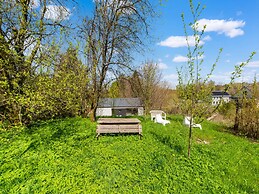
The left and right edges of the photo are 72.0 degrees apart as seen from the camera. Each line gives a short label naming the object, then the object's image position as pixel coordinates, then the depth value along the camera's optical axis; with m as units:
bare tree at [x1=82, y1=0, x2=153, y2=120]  9.73
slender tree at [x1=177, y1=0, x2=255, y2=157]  5.18
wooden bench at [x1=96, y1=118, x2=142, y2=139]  7.26
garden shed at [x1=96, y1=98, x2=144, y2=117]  28.27
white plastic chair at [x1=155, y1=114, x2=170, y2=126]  10.64
